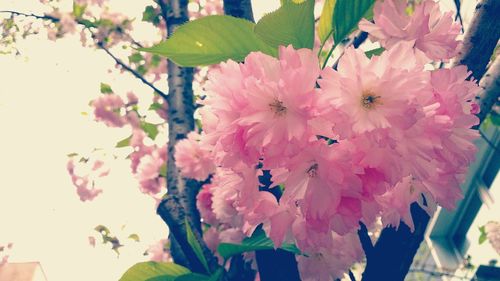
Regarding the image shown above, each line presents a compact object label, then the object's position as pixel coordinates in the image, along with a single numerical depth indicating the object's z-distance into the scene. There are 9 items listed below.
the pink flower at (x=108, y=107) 2.35
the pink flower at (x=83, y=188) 2.88
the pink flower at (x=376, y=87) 0.16
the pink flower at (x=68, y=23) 2.15
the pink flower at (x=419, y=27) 0.22
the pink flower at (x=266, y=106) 0.17
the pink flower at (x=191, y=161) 0.48
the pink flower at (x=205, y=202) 0.47
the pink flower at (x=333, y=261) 0.30
